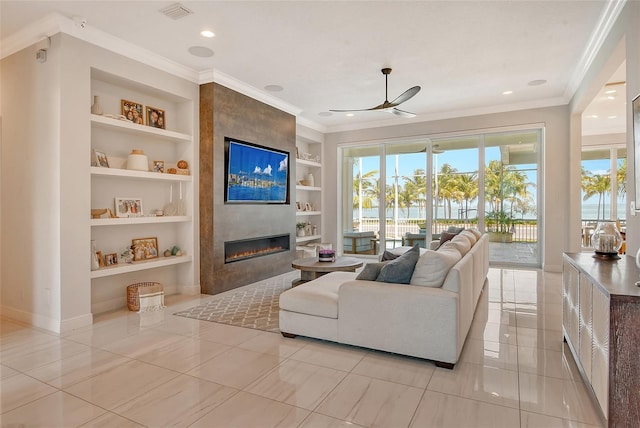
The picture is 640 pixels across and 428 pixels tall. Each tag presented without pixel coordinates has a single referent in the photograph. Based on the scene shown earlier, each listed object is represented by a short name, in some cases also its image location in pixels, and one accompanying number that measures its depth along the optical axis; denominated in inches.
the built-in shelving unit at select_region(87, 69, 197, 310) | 162.9
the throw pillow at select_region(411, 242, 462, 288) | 111.2
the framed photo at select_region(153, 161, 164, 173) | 184.1
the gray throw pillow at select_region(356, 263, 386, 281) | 122.4
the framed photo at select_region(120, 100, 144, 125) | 173.0
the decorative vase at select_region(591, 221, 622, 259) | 108.8
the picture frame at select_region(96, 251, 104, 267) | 160.2
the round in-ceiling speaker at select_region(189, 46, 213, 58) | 165.8
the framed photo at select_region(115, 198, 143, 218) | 170.6
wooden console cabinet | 69.7
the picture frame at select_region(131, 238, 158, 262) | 177.5
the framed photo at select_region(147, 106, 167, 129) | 184.2
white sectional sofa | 104.5
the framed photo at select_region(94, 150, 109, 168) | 158.0
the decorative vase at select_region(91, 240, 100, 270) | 152.2
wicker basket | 165.0
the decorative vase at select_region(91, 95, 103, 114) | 155.0
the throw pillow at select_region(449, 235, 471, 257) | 142.3
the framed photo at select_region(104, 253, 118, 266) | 165.1
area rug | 147.6
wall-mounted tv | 206.8
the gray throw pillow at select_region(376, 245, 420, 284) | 115.6
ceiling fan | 171.7
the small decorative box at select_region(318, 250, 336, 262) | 195.2
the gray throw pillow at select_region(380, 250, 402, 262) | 154.6
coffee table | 179.2
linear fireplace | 213.0
